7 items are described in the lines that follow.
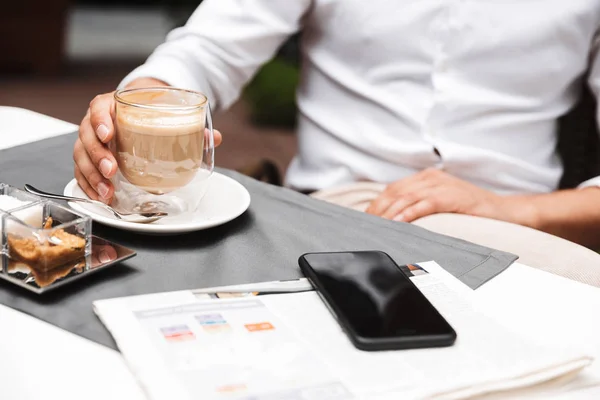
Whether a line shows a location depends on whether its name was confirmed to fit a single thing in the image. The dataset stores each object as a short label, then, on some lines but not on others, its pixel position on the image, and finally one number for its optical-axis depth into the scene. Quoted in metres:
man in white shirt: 1.39
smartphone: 0.96
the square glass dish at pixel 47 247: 0.99
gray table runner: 0.99
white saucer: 1.08
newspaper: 0.91
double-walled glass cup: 1.11
